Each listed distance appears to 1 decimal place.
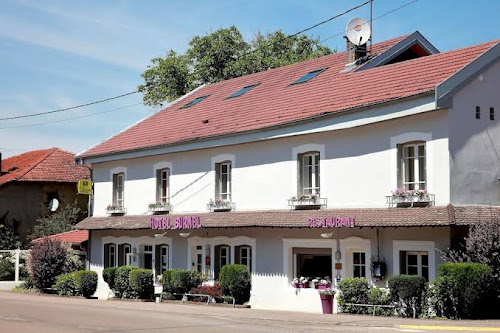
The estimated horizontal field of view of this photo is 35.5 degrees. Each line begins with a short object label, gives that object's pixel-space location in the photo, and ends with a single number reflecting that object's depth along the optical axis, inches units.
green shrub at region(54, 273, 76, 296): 1259.8
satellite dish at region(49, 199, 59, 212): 1842.2
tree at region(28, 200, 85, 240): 1736.0
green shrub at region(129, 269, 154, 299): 1151.0
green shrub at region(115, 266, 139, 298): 1190.9
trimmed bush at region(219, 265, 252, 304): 1044.5
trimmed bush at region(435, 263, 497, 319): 778.2
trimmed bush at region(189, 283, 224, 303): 1061.1
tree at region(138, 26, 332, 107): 2014.0
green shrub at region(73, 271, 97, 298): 1225.4
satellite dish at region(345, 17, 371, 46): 1143.0
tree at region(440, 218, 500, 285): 800.3
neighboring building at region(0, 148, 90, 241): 1798.7
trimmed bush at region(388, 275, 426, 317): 824.9
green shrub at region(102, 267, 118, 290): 1237.1
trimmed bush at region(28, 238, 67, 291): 1299.2
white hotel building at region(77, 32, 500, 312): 863.7
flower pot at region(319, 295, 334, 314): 903.7
